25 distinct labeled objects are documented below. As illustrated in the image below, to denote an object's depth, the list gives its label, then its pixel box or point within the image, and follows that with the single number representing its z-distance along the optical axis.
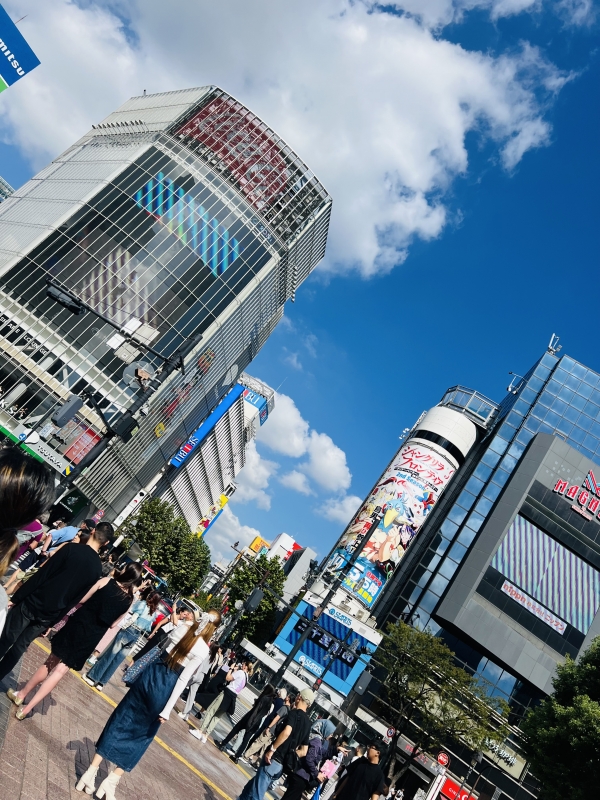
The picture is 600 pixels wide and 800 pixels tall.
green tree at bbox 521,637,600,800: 17.05
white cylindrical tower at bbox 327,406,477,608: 47.34
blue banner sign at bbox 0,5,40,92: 12.22
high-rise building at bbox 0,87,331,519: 46.34
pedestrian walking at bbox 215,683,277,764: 11.69
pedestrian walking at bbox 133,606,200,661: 6.77
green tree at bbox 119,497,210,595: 55.31
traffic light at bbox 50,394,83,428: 16.44
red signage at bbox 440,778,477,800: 33.12
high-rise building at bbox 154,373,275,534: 87.38
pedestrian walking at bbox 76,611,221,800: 5.39
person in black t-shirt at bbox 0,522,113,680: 5.24
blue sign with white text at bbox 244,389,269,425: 132.12
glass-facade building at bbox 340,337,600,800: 40.34
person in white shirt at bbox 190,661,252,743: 11.85
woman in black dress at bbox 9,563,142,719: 5.84
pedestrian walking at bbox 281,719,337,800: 7.87
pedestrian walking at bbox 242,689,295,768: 11.40
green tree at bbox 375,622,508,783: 28.73
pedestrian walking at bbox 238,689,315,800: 7.31
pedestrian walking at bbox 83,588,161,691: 9.51
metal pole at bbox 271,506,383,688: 21.50
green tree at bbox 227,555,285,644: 48.88
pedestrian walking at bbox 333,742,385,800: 7.12
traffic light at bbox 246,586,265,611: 21.88
